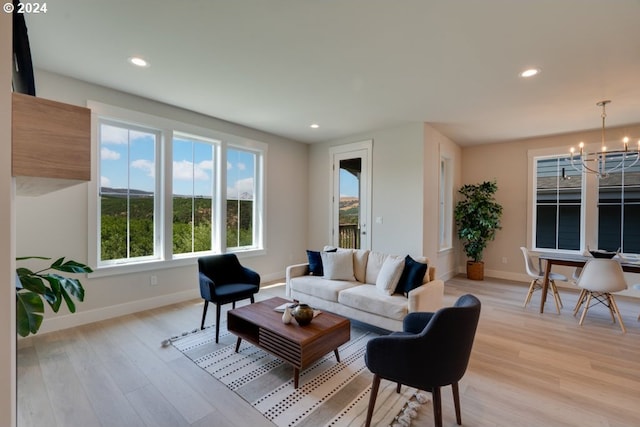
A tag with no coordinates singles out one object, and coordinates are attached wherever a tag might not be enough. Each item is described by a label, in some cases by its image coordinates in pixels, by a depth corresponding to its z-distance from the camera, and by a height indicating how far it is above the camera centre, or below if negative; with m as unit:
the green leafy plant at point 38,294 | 1.48 -0.50
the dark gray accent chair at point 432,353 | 1.56 -0.80
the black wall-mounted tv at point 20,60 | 1.48 +0.88
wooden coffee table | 2.15 -1.01
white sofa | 2.79 -0.88
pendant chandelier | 4.55 +0.86
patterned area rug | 1.86 -1.32
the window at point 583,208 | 4.66 +0.09
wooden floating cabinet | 0.79 +0.21
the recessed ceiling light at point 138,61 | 2.70 +1.45
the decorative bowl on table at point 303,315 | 2.38 -0.86
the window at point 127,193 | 3.47 +0.24
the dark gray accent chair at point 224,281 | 2.99 -0.82
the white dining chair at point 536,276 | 3.79 -0.85
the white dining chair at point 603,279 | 3.23 -0.76
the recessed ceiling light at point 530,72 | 2.78 +1.40
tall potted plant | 5.44 -0.14
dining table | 3.34 -0.60
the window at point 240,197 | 4.77 +0.27
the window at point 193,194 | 4.11 +0.27
